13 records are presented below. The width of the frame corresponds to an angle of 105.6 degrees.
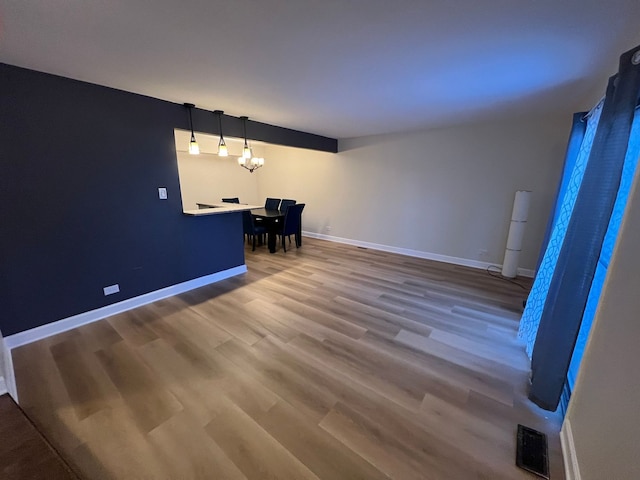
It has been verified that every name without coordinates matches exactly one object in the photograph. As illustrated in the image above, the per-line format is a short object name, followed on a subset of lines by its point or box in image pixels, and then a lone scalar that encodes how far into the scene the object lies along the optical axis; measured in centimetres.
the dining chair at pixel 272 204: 598
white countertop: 318
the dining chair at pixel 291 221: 480
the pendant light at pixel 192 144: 286
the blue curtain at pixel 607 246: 140
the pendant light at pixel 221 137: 308
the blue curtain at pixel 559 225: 184
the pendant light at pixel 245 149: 343
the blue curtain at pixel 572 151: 223
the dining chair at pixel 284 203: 578
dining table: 485
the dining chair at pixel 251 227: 494
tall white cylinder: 343
